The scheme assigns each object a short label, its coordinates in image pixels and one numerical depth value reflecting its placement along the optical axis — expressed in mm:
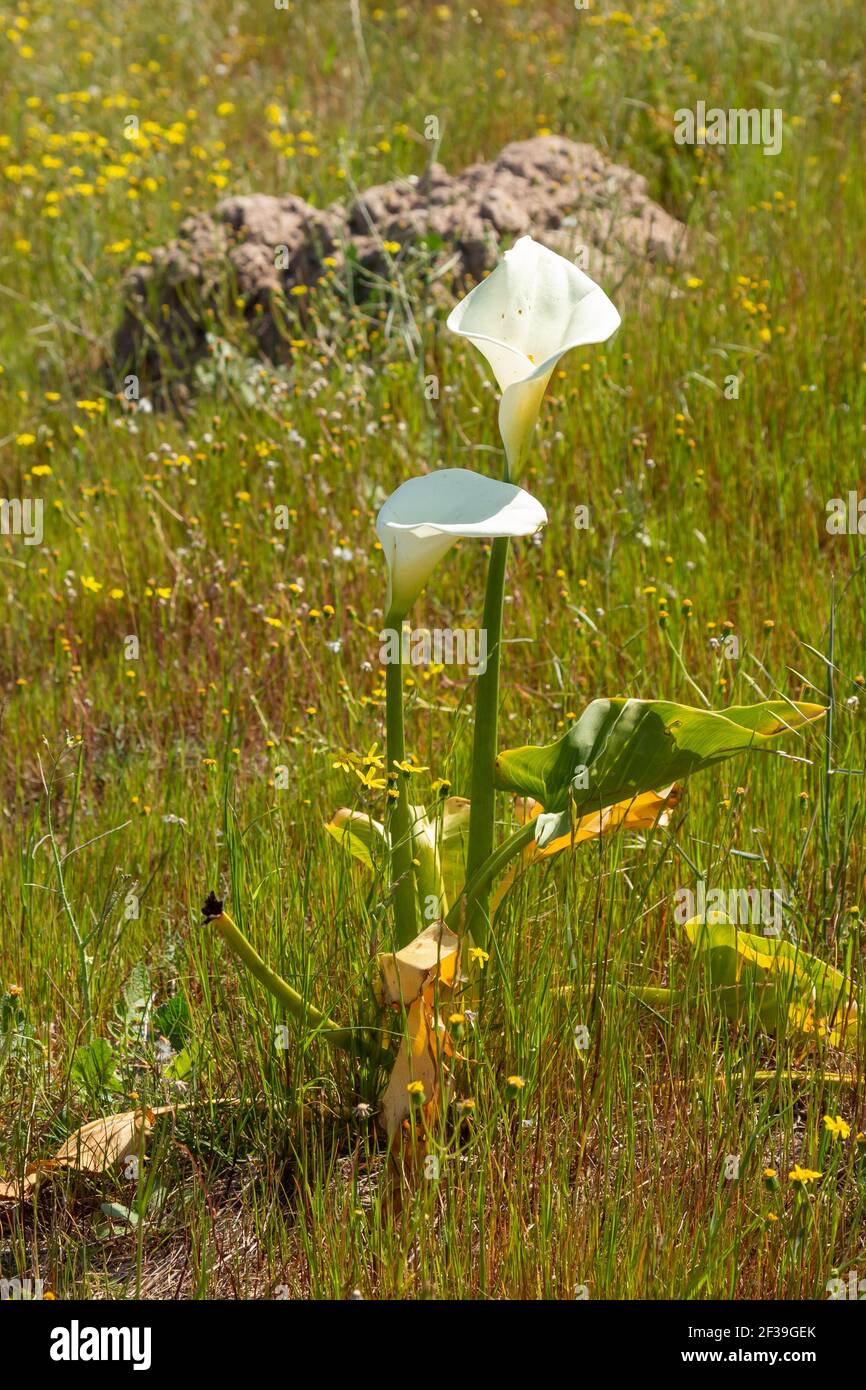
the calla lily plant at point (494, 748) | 2396
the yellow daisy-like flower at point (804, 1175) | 2358
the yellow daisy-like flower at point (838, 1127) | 2376
